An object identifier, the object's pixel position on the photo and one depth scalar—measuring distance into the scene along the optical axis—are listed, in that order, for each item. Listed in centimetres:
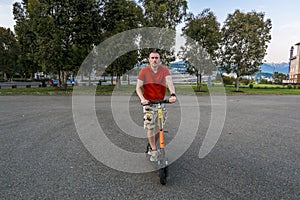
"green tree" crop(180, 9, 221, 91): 1916
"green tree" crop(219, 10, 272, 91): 2112
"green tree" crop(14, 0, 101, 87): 1697
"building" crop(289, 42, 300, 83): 5782
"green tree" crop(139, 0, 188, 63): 1860
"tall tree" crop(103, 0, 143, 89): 2002
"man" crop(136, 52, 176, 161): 297
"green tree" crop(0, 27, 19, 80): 3828
